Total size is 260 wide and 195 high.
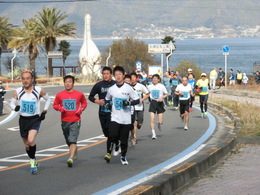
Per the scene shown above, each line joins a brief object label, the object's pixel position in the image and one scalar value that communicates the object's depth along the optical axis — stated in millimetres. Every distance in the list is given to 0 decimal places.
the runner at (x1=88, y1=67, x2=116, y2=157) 12766
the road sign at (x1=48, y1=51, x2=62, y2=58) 56688
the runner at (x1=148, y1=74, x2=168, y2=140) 17062
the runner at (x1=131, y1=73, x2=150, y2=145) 15716
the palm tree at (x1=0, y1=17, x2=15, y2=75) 72625
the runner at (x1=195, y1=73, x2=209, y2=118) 23266
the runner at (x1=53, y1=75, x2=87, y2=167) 11734
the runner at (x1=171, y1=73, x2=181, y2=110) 30442
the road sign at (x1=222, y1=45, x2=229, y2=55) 40406
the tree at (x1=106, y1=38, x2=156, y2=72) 70000
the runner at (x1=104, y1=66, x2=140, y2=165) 11672
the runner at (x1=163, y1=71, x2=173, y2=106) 30594
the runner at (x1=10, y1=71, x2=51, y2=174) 11156
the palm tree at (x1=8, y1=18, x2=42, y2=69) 64812
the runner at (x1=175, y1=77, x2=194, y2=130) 19750
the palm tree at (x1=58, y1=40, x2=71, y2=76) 97500
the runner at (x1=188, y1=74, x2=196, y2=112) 24694
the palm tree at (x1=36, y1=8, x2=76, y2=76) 65188
